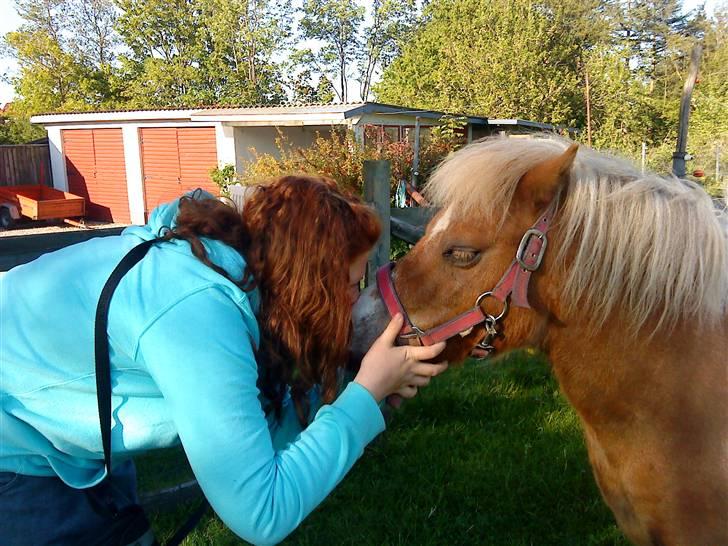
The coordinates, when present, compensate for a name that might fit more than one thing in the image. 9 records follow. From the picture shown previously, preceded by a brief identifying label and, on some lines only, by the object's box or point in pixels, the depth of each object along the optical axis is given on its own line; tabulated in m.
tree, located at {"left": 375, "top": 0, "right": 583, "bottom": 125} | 23.98
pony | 1.71
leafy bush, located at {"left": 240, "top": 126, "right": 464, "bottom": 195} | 7.82
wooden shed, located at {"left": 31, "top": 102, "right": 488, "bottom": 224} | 15.10
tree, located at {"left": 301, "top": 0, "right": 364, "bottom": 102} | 46.19
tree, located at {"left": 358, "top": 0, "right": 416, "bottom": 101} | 46.44
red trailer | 17.31
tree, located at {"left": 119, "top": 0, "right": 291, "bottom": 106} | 31.78
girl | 1.23
